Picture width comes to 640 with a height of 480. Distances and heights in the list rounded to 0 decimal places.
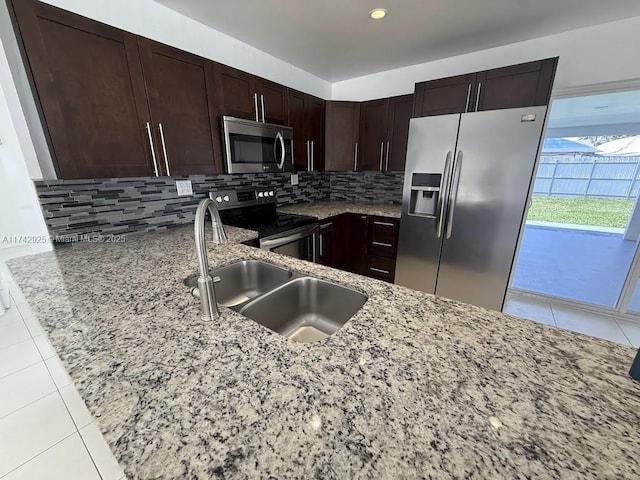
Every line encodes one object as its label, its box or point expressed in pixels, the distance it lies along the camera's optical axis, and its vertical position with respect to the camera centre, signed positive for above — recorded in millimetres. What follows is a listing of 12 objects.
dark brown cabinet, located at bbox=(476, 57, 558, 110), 1798 +630
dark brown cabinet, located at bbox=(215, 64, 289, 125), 1841 +572
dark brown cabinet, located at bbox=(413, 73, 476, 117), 2076 +626
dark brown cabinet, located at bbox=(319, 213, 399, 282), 2576 -761
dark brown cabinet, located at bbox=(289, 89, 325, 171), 2438 +413
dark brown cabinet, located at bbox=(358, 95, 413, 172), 2604 +407
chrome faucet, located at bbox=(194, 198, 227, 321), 726 -316
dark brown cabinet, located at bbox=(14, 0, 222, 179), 1179 +389
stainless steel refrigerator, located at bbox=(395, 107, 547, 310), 1821 -212
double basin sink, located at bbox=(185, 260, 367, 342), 1031 -560
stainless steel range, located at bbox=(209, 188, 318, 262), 2014 -443
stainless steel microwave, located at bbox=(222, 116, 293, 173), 1881 +192
